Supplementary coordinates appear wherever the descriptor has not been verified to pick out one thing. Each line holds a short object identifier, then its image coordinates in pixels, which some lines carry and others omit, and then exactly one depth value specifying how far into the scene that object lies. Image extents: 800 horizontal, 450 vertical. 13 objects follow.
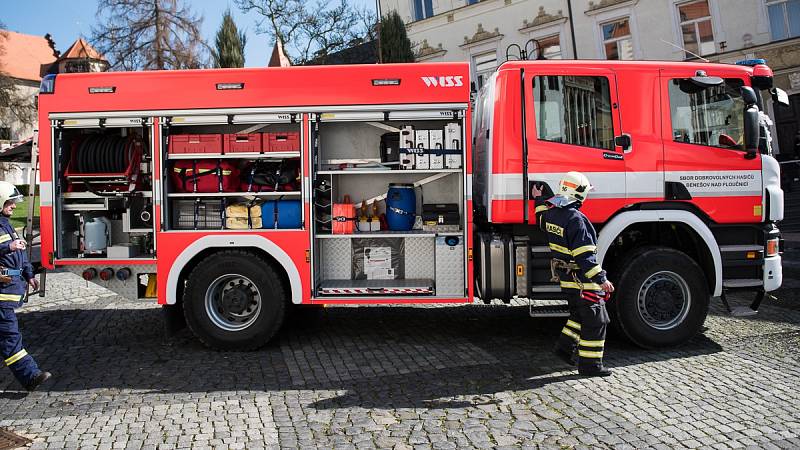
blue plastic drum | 6.91
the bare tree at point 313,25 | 30.44
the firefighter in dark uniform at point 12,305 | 5.48
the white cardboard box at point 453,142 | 6.62
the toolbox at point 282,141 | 6.77
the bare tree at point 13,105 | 38.78
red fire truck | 6.45
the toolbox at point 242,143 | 6.84
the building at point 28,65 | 40.22
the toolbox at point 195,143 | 6.82
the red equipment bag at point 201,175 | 6.90
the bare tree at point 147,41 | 31.45
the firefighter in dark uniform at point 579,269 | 5.70
